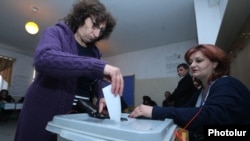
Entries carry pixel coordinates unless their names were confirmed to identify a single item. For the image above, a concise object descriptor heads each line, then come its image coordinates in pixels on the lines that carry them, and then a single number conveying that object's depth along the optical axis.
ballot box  0.38
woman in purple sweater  0.52
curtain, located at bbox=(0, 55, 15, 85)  6.20
